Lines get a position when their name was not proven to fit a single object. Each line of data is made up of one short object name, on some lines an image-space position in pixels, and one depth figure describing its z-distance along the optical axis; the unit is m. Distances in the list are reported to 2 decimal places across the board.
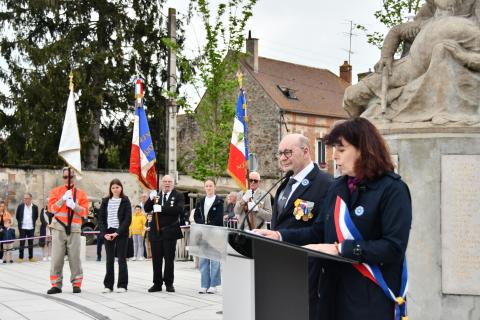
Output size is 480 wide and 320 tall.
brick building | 46.53
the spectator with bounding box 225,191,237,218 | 15.18
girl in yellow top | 21.66
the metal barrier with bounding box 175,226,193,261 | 20.95
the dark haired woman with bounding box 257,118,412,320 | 3.77
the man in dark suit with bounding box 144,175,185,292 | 12.84
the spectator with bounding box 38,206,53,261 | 21.77
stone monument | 7.04
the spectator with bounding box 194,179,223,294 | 12.56
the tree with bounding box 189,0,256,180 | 27.61
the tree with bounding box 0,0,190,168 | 31.97
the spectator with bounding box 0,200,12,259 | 21.31
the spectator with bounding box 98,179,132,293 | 12.70
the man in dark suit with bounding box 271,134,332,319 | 4.96
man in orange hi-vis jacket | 12.52
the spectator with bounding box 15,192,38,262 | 21.69
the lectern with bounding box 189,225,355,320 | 3.88
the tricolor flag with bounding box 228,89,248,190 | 16.53
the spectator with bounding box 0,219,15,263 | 20.61
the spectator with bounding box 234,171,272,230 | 11.52
